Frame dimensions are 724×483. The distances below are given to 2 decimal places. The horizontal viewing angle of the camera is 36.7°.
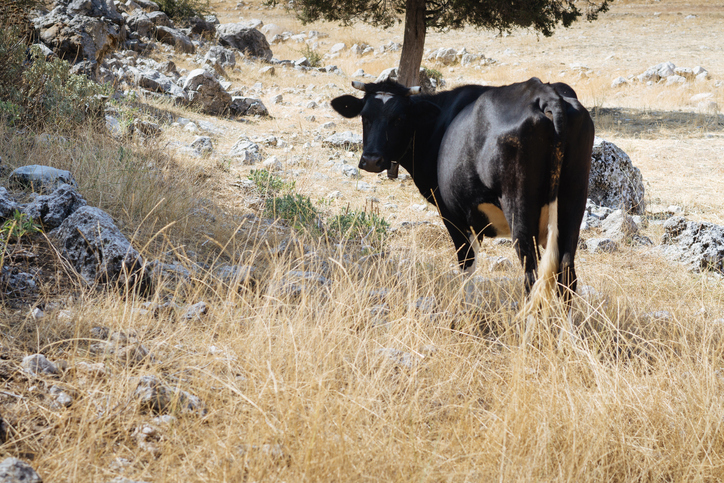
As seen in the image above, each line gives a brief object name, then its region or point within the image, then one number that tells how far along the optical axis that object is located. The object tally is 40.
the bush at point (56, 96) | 12.73
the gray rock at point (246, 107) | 23.30
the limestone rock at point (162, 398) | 4.40
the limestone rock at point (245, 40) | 39.62
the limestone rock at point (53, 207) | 7.54
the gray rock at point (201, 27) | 39.92
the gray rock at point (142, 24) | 31.86
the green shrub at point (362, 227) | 9.55
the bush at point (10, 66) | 12.54
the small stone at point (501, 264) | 9.79
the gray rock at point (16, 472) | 3.17
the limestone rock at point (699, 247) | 9.79
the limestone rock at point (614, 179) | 14.28
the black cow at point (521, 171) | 6.47
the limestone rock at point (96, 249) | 6.73
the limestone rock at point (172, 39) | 32.75
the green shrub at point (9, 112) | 11.08
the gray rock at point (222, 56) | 32.09
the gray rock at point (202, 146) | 14.91
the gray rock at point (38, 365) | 4.54
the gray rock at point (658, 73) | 36.88
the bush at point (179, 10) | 40.72
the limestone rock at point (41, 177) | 8.50
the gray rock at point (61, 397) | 4.29
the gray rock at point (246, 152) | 15.75
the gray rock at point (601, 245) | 10.96
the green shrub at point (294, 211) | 10.58
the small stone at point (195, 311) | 5.97
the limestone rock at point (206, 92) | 22.23
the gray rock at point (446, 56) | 49.03
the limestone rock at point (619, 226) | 11.50
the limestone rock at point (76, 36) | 20.25
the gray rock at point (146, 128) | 14.60
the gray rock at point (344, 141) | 18.94
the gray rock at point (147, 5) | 38.84
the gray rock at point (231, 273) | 6.80
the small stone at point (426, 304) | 6.51
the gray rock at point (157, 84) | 21.67
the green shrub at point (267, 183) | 12.20
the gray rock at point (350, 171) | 15.65
